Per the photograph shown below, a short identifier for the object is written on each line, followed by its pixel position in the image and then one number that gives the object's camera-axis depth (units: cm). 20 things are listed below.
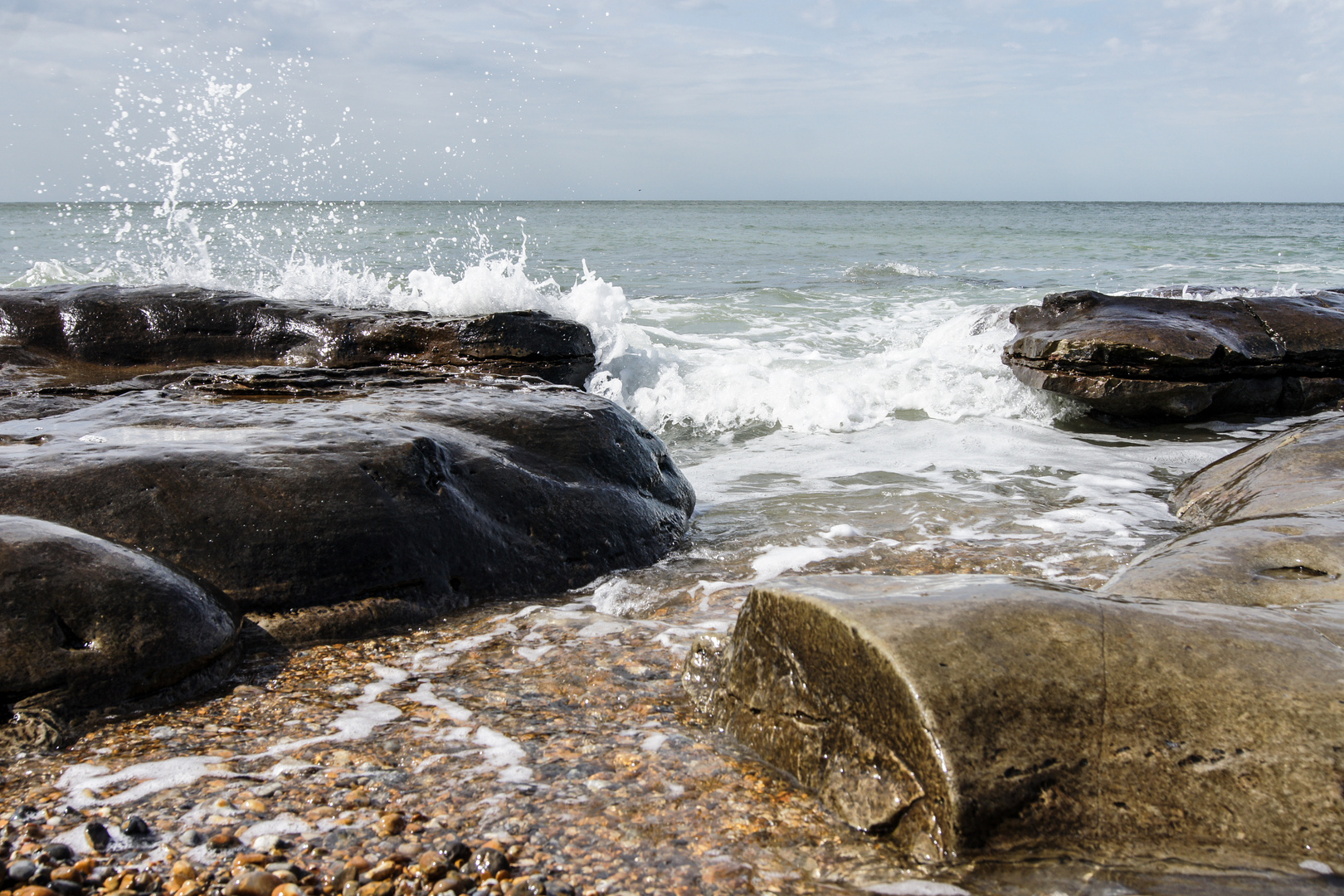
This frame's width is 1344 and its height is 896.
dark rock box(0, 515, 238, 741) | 255
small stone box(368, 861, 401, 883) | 190
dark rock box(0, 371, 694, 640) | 327
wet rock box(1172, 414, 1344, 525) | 423
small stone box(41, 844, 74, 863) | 193
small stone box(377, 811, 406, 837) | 207
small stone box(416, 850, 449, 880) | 191
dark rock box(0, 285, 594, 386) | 666
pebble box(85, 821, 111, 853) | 199
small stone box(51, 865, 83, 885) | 187
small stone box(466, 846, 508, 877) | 193
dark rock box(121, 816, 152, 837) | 204
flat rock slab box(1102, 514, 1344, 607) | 299
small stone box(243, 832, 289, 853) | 200
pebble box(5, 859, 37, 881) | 185
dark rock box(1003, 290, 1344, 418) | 758
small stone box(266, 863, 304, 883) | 191
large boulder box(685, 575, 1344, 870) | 194
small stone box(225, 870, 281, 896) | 185
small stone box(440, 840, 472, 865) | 196
